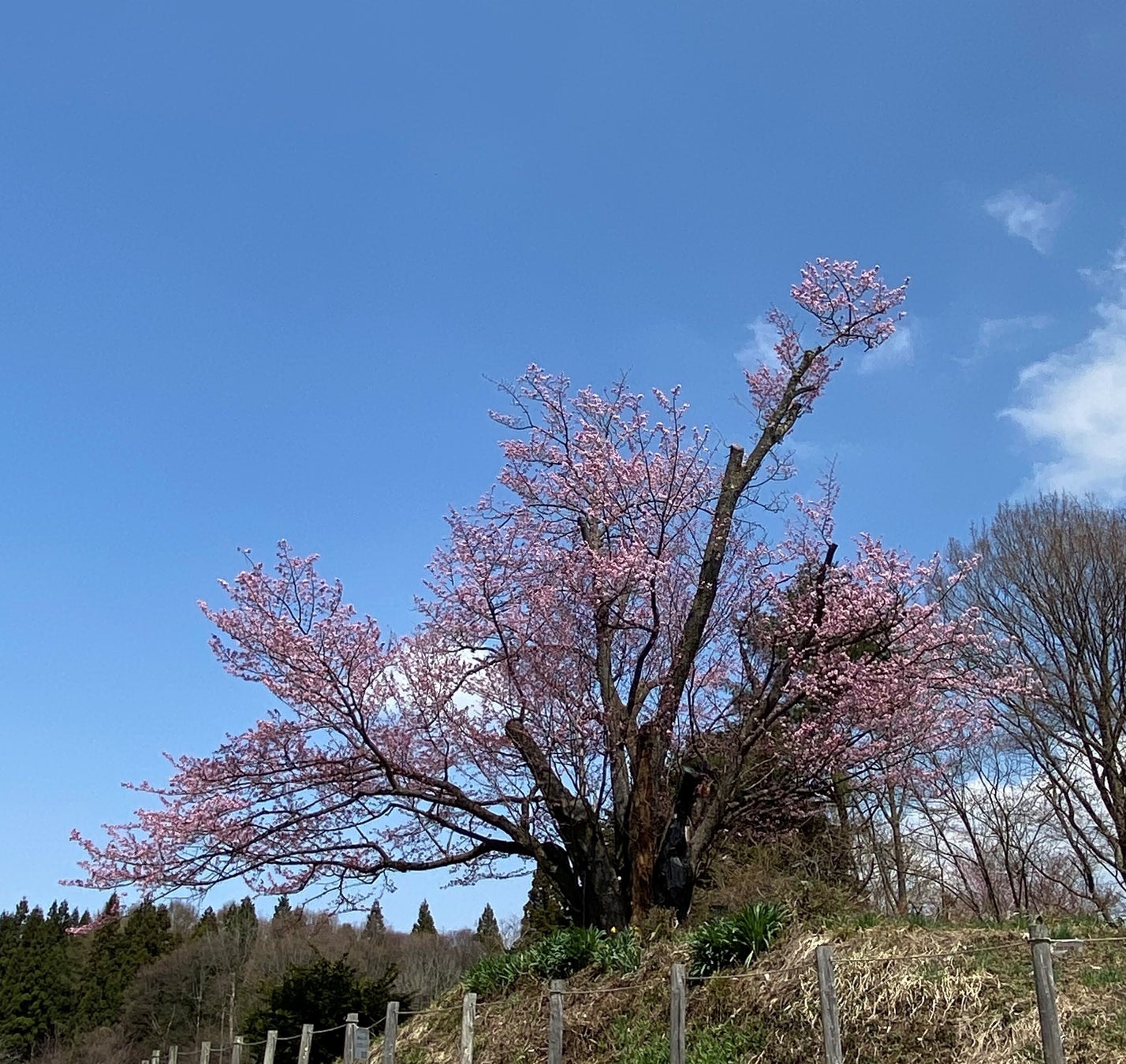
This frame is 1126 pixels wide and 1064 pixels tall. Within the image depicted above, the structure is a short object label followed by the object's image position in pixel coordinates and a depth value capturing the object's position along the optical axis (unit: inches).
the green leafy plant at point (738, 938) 335.6
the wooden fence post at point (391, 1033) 401.4
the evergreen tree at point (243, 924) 1750.7
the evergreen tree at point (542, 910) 737.0
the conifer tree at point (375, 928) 1966.8
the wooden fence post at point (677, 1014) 286.4
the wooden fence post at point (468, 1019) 364.5
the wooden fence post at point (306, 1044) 450.9
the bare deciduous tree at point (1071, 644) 686.5
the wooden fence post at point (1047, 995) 213.6
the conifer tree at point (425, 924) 2249.0
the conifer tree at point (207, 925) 1935.8
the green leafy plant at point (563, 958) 390.9
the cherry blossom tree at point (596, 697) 434.9
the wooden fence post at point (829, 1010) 251.3
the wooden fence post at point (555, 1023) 326.3
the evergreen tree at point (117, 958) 1894.7
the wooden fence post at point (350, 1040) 444.1
